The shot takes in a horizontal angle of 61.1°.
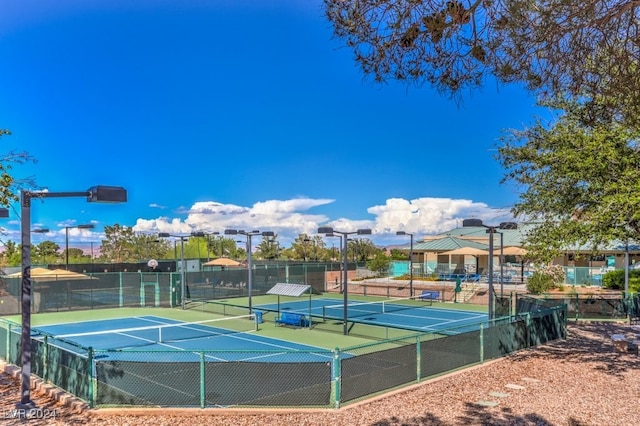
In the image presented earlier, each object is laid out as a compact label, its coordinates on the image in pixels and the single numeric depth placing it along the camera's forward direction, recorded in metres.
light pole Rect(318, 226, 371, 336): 20.83
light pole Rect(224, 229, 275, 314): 26.58
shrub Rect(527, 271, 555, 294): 31.23
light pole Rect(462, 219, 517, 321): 16.81
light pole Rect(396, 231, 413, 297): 32.55
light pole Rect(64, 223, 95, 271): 28.83
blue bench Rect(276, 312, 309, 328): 23.66
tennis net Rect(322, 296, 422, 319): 29.54
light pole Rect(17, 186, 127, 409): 9.23
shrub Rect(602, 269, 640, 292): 31.78
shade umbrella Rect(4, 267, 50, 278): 27.34
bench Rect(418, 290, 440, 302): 33.94
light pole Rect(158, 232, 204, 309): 29.12
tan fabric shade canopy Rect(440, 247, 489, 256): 39.85
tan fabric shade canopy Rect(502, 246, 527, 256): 36.16
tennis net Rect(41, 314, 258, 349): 20.33
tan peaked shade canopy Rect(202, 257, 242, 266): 44.78
